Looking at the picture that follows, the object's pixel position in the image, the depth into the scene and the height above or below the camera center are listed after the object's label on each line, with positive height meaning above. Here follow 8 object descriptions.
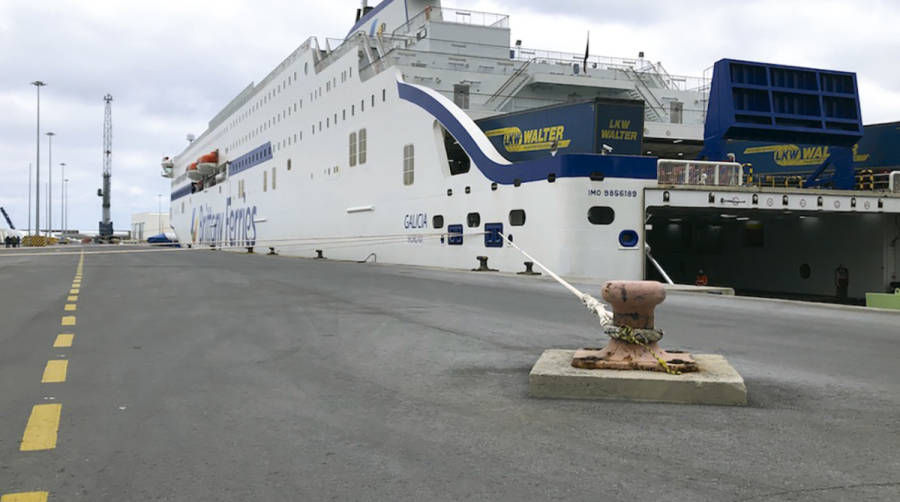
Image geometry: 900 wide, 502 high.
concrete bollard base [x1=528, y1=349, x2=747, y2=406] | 5.14 -1.06
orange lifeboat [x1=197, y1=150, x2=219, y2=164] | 63.37 +7.81
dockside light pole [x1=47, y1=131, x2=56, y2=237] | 84.00 +7.28
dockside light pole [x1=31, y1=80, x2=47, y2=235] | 66.56 +5.79
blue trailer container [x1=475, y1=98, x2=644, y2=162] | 21.70 +3.85
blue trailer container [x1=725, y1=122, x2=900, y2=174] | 26.74 +3.94
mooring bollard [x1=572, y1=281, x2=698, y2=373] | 5.55 -0.73
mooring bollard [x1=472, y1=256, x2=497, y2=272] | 22.80 -0.67
